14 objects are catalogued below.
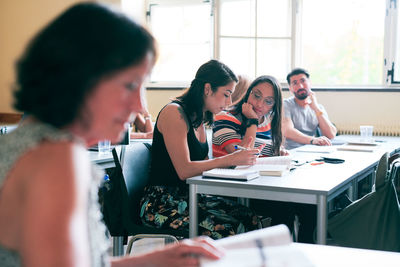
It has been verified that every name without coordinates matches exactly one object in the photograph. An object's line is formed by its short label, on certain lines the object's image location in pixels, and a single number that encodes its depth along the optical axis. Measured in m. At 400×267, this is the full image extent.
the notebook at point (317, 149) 3.50
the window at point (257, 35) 5.76
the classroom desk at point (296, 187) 2.06
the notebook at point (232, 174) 2.23
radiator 5.25
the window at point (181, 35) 6.23
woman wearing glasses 3.08
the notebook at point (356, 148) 3.60
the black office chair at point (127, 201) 2.34
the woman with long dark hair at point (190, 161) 2.36
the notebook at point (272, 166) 2.39
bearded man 4.63
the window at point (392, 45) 5.29
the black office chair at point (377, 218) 2.08
